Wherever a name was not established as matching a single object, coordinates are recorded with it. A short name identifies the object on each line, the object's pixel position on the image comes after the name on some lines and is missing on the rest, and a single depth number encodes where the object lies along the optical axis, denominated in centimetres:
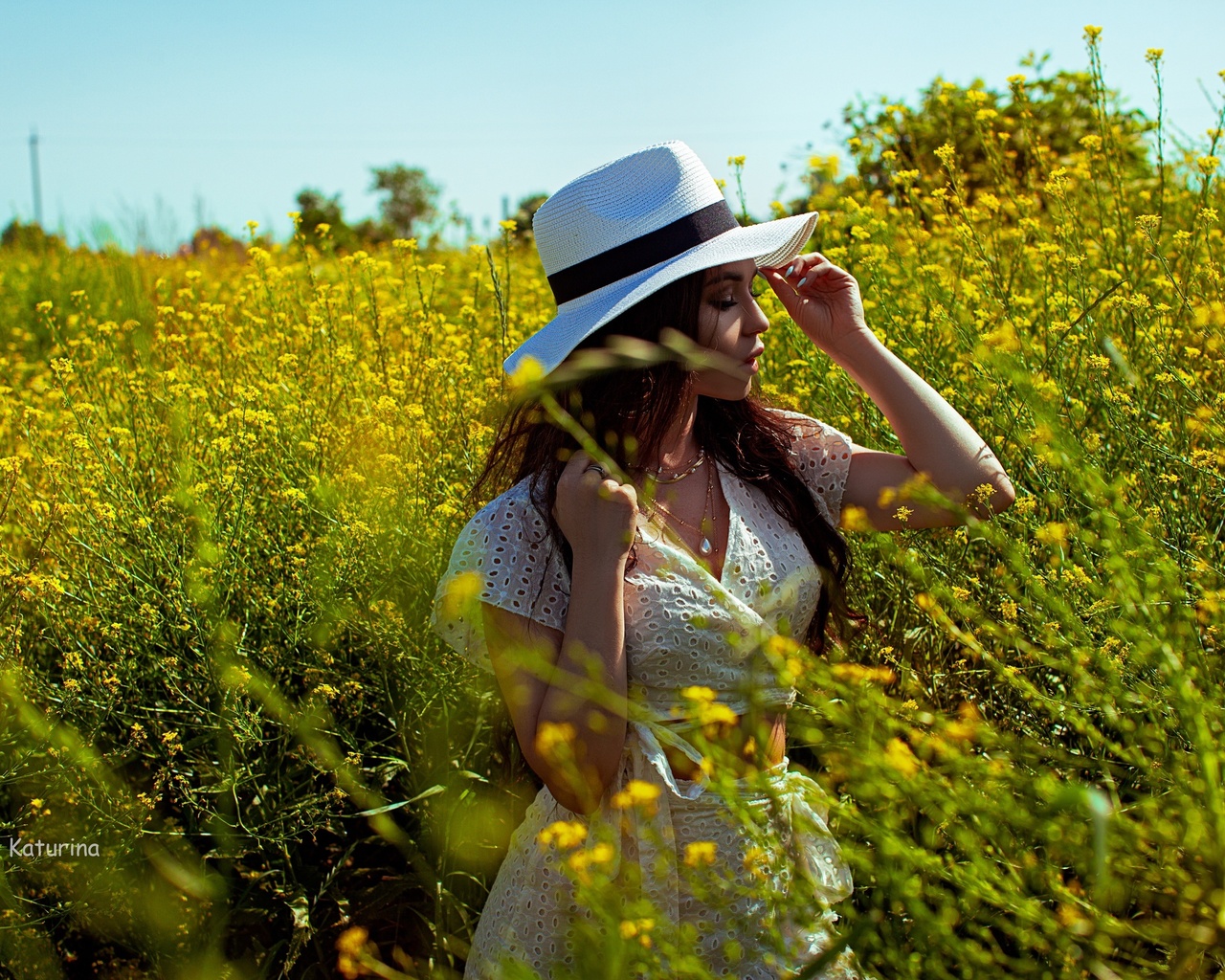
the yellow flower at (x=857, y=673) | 108
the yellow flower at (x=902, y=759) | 97
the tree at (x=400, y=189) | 2281
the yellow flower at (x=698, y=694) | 111
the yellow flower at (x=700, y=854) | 105
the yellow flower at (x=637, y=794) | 106
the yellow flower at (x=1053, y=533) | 122
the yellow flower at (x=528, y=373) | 123
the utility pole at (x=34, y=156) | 4041
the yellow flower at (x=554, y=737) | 112
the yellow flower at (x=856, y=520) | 136
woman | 145
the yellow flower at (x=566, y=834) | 105
